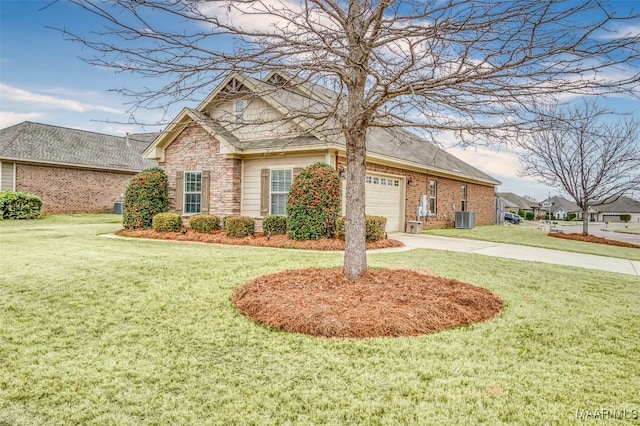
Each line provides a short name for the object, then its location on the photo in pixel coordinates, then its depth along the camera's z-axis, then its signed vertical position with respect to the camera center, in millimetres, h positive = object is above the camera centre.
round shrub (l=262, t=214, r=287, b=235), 12484 -439
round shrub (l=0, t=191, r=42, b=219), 18578 +11
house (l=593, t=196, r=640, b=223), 62281 +1232
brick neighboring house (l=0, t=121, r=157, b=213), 20641 +2232
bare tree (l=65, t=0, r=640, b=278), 4027 +1807
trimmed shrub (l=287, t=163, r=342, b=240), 11227 +258
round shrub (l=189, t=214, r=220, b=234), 13224 -462
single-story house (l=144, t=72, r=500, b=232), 12939 +1563
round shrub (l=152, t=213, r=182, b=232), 13449 -460
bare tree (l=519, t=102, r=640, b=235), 17953 +2480
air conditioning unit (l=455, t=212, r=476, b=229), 19594 -255
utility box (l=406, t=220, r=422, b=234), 15969 -538
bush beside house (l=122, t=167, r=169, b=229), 14195 +313
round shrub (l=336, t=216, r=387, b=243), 11141 -439
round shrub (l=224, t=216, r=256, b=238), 12438 -504
